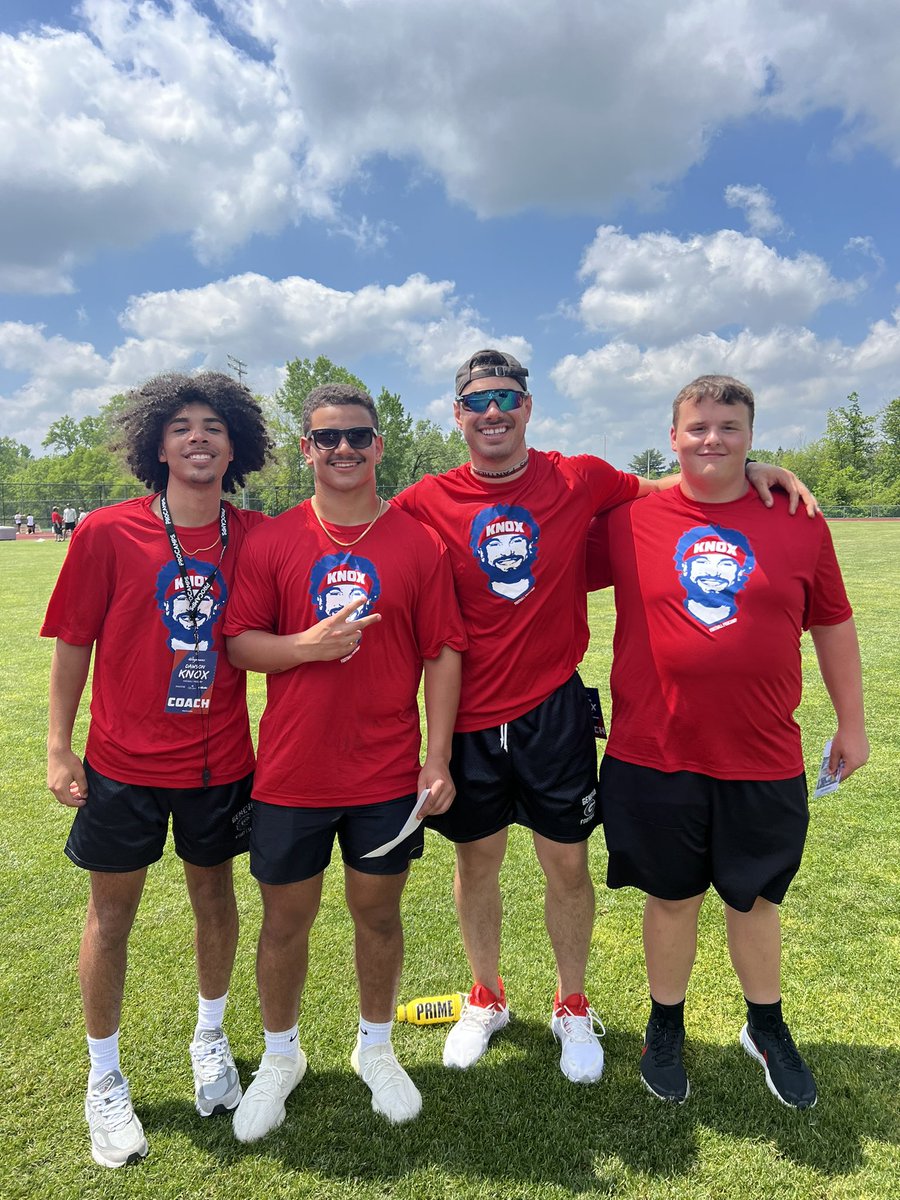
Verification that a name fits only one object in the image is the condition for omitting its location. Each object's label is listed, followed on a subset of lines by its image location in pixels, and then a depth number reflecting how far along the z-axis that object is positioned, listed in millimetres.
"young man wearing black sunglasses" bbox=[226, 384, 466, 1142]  2365
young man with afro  2393
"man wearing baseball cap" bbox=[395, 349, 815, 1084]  2664
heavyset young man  2381
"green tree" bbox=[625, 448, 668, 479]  100662
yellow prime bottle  2914
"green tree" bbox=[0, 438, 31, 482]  84688
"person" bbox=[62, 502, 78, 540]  41469
